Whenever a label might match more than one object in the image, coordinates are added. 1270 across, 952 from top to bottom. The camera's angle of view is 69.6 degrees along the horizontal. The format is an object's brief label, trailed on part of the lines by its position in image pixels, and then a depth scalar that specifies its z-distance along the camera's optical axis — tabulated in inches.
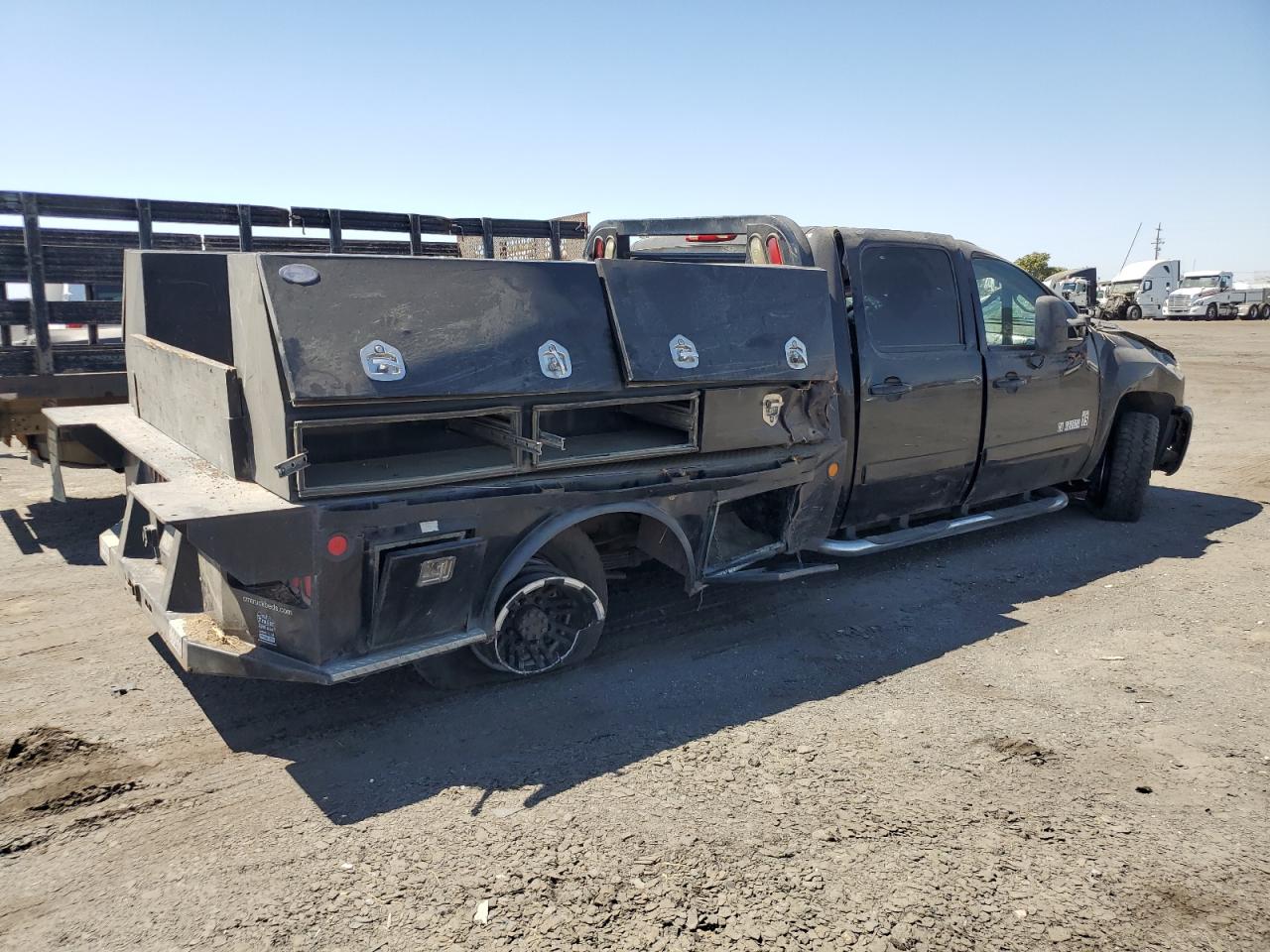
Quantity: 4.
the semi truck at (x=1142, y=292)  1539.1
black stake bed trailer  257.4
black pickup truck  135.9
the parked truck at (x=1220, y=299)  1450.5
